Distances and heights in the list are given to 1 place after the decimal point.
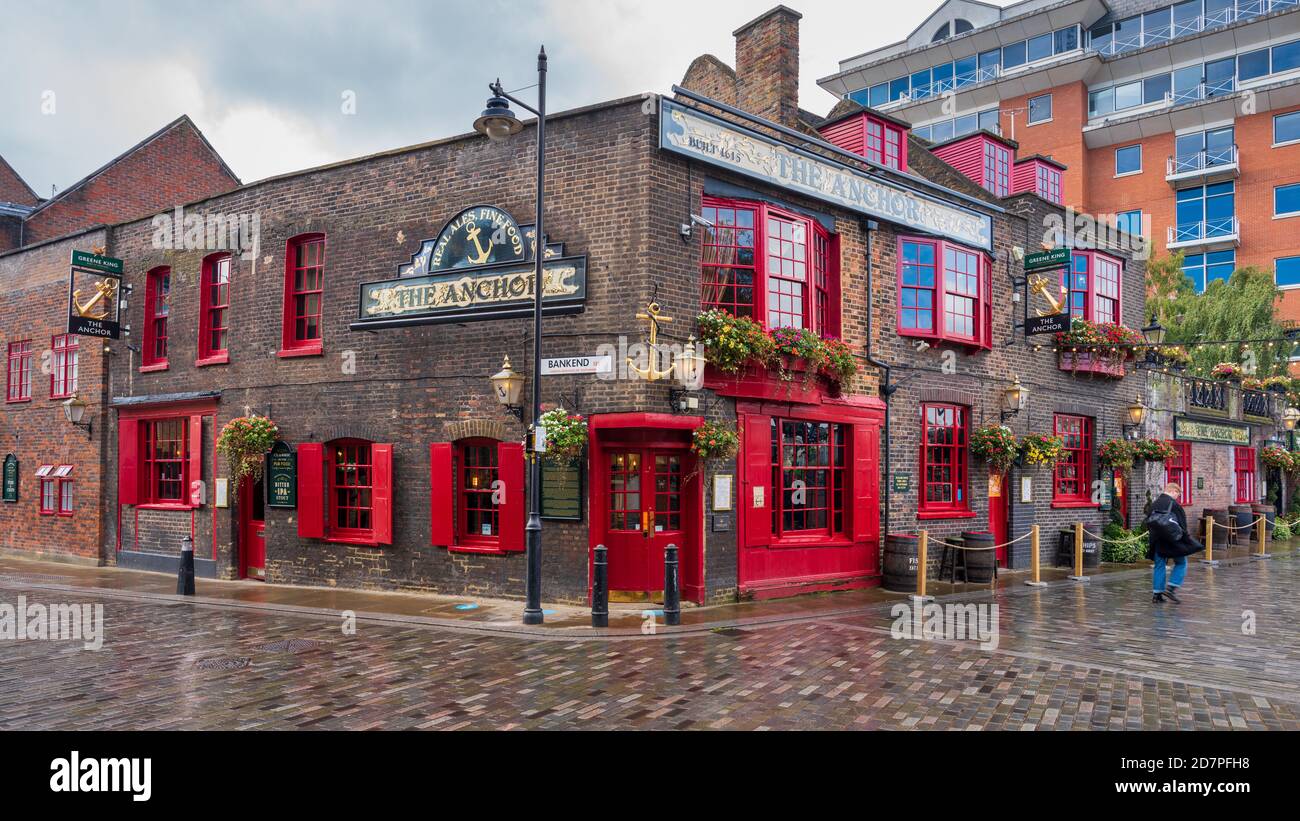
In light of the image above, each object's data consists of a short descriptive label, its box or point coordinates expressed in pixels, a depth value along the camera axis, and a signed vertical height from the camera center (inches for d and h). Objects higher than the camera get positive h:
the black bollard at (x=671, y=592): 402.6 -75.3
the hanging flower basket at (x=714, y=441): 449.1 +0.8
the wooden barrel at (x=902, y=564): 527.2 -79.8
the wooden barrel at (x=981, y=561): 565.3 -83.5
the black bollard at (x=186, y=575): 502.9 -85.1
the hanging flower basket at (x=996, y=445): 617.6 -1.3
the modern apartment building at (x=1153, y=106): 1387.8 +648.7
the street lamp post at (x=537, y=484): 398.6 -21.4
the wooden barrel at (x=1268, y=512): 913.4 -78.9
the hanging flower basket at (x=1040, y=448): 640.4 -3.7
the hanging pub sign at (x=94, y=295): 643.5 +123.7
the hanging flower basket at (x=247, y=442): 557.3 -0.7
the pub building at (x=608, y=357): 459.2 +58.4
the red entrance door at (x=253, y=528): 597.6 -65.4
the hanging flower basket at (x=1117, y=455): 728.3 -10.3
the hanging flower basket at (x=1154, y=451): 753.0 -6.7
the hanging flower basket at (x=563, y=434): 432.8 +4.3
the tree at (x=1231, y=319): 1019.9 +163.0
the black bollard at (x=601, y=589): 394.9 -72.9
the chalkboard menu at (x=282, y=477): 561.6 -25.3
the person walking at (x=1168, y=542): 485.4 -59.5
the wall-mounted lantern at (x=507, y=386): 453.7 +31.7
